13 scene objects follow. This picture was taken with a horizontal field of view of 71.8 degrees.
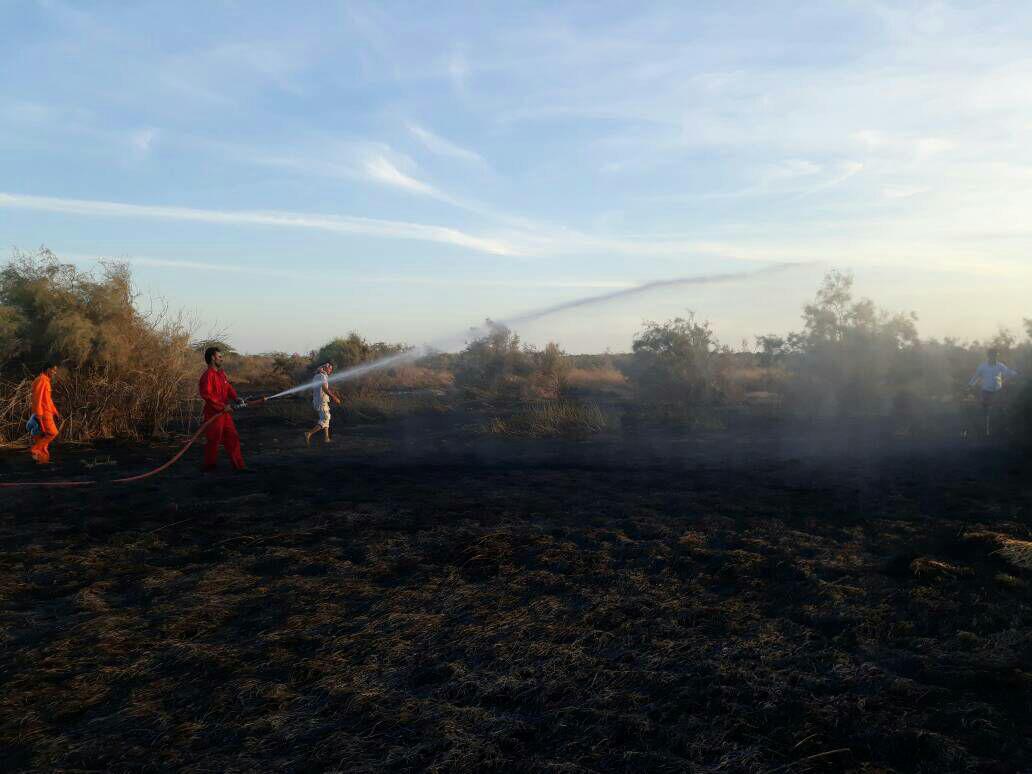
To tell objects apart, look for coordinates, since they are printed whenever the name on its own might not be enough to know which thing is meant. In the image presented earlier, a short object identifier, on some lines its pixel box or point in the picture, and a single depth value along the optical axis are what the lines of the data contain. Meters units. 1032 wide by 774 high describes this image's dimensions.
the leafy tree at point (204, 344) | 16.98
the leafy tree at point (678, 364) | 23.28
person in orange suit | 11.73
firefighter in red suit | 10.88
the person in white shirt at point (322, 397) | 14.70
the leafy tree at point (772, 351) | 23.86
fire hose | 9.88
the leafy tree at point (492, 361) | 28.14
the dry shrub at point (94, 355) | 14.73
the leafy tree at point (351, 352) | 30.56
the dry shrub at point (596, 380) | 28.92
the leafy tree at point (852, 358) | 21.00
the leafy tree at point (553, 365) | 27.32
